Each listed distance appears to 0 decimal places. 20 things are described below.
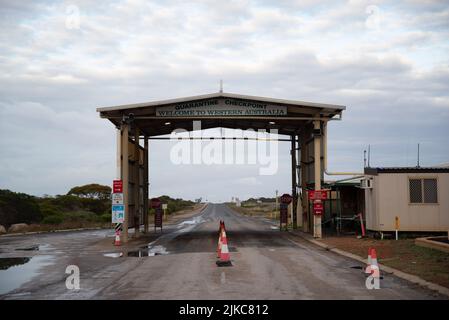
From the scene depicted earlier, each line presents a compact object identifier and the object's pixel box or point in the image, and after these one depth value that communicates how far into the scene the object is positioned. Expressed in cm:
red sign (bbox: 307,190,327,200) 2748
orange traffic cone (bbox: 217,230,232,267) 1653
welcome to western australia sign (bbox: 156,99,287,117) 2848
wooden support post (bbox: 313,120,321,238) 2772
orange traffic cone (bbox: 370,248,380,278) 1255
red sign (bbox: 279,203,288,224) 3753
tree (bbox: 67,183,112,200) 10281
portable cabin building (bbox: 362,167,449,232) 2455
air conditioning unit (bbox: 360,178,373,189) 2580
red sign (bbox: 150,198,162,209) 3547
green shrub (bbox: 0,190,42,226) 5188
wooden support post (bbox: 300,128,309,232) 3388
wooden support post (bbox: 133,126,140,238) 3159
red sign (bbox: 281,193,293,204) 3616
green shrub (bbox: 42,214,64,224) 5353
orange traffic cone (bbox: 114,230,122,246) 2528
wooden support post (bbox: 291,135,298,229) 3836
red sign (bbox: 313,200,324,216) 2767
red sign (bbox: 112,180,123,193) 2614
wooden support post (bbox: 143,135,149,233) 3472
